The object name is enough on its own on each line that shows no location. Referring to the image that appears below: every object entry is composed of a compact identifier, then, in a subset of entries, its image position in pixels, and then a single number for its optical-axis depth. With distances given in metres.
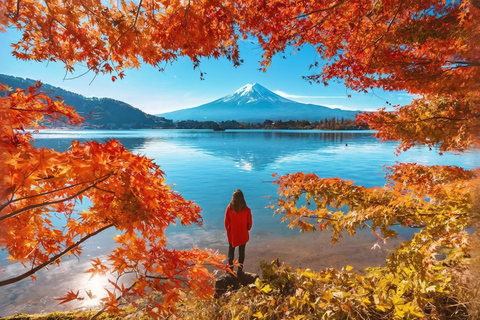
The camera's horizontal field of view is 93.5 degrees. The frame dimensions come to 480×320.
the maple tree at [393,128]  1.96
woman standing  4.89
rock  5.09
